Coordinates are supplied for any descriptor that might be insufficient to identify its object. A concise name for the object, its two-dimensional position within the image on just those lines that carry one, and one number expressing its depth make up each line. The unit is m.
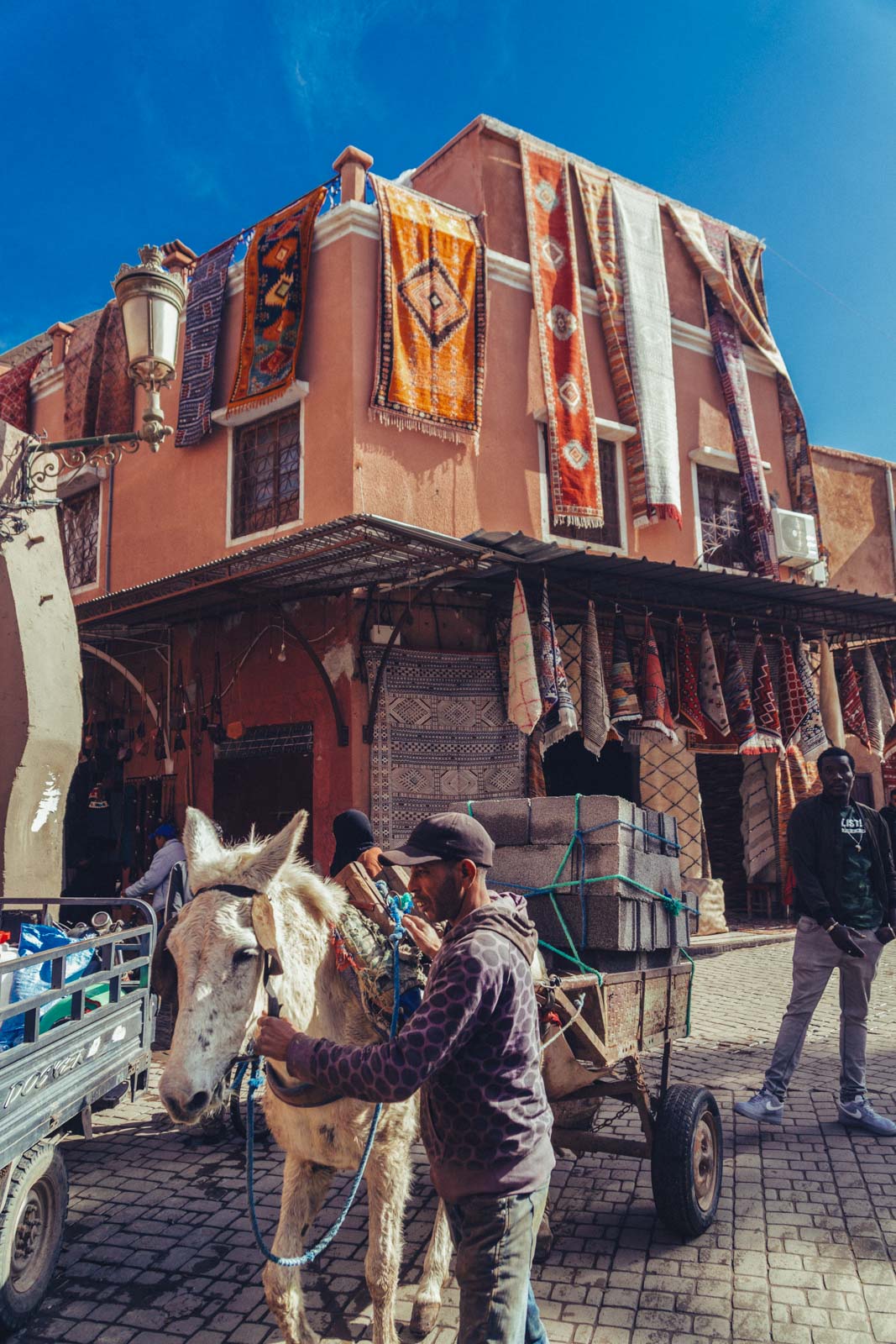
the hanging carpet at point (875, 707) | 12.04
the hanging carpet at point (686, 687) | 11.06
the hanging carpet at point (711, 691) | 11.05
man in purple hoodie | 2.07
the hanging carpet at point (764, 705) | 11.04
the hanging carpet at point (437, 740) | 10.12
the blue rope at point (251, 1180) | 2.59
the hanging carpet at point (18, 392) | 14.84
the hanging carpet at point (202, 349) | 11.73
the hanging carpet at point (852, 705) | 12.02
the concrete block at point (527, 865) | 4.23
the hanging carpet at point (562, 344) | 11.53
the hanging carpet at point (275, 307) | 10.95
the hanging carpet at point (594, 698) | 10.07
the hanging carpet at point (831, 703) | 11.92
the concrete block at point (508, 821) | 4.34
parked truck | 3.07
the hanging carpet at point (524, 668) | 9.56
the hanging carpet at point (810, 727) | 11.21
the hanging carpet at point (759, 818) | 13.58
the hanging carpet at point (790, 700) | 11.23
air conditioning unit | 13.43
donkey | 2.45
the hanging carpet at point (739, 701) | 10.97
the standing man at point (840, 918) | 5.29
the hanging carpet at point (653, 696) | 10.41
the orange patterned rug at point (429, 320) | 10.57
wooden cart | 3.75
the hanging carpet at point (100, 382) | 13.12
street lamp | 5.69
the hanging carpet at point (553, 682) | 9.59
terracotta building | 10.11
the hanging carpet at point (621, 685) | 10.27
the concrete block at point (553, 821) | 4.23
